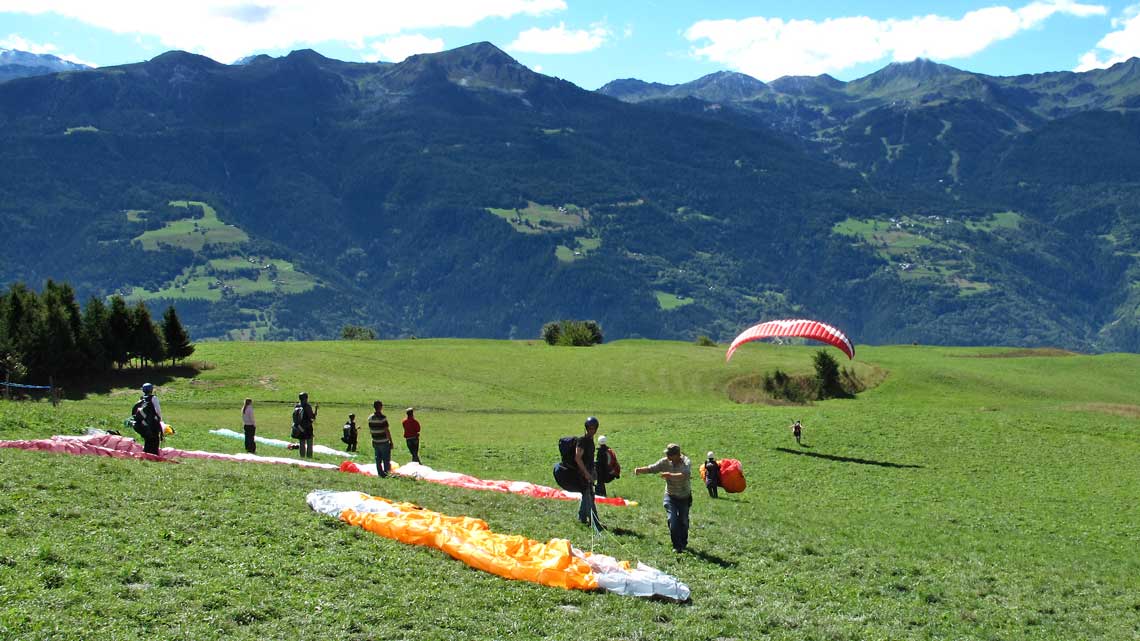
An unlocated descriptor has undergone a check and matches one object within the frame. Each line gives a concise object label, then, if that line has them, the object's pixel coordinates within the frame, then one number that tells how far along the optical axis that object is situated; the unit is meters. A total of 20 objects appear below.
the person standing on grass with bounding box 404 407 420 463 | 36.03
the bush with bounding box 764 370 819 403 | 86.06
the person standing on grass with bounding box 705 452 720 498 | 37.78
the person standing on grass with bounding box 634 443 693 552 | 22.81
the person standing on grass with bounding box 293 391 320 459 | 38.28
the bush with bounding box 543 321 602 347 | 126.00
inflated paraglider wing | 57.12
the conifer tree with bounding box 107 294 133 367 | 81.31
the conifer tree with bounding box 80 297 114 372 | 76.50
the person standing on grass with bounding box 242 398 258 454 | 38.31
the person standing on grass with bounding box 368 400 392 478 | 31.25
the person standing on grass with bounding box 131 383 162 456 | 28.81
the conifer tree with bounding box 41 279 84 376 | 72.88
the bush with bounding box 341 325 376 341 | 192.25
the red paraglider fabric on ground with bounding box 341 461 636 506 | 32.22
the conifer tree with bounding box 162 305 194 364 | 84.62
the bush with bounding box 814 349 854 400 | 87.56
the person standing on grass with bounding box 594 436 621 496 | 25.58
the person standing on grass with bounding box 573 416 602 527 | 24.36
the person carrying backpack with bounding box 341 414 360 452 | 43.91
